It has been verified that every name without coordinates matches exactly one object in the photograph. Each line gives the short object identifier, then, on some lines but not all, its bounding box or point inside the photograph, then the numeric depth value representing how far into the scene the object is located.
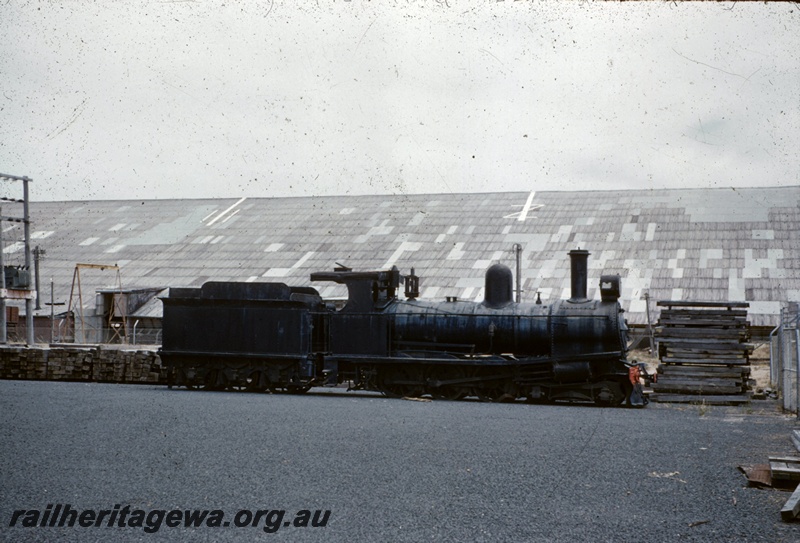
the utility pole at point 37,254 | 41.10
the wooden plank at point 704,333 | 18.23
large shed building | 38.00
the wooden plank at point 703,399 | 18.02
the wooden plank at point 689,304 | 18.28
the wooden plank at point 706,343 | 18.14
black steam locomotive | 17.88
